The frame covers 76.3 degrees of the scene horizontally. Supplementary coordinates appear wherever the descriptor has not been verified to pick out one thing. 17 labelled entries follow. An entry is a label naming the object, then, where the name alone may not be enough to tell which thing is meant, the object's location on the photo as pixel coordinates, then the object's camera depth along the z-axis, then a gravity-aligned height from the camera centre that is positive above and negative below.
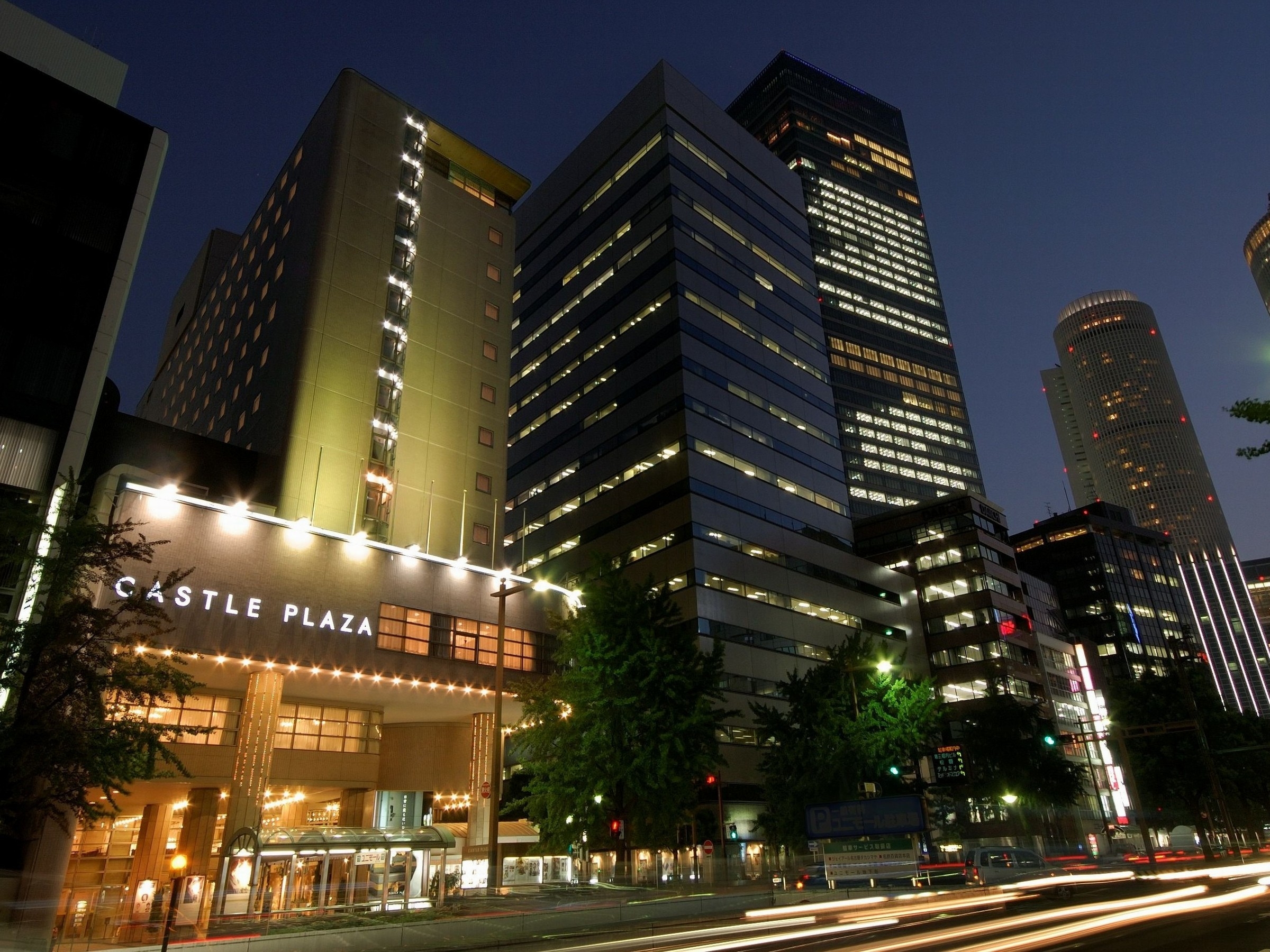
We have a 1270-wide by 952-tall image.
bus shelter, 23.52 -0.79
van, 34.28 -1.79
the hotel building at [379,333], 49.25 +32.70
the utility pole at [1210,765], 43.66 +2.59
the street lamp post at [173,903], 14.27 -0.88
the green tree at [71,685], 20.08 +4.11
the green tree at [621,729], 36.53 +4.56
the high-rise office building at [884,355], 162.50 +92.92
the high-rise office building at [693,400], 74.12 +42.63
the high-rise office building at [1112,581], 164.12 +46.43
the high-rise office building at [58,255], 32.12 +23.66
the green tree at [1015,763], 62.72 +4.26
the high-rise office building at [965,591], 95.94 +26.32
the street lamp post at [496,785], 25.16 +1.62
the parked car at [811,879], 34.66 -1.99
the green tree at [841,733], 44.62 +4.94
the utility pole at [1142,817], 46.00 +0.11
